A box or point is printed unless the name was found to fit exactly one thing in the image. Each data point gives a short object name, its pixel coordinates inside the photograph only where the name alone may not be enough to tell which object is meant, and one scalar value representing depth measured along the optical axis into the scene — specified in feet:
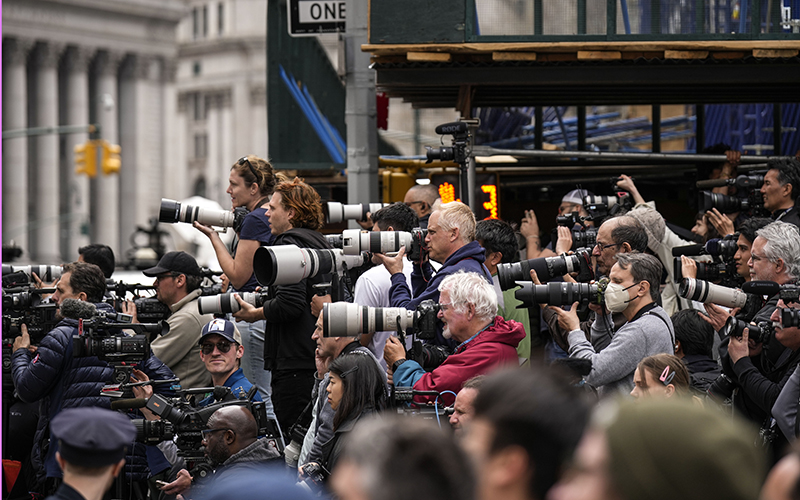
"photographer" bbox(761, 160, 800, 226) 48.78
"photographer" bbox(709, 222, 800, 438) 34.60
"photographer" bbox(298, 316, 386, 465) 37.04
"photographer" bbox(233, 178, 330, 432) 44.98
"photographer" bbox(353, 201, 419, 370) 44.73
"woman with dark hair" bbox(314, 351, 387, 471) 35.68
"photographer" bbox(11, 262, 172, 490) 43.65
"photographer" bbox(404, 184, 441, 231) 61.00
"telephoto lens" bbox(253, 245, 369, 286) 39.86
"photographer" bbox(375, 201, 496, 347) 42.63
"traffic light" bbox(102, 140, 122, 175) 219.41
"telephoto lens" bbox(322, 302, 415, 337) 37.09
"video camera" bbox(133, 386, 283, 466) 37.96
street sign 65.36
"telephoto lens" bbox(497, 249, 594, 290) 42.04
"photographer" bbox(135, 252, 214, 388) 51.01
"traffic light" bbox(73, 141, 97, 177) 221.46
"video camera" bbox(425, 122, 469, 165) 57.35
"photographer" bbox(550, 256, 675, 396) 37.35
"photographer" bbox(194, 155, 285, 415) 48.19
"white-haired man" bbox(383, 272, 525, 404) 36.58
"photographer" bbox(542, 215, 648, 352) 43.75
